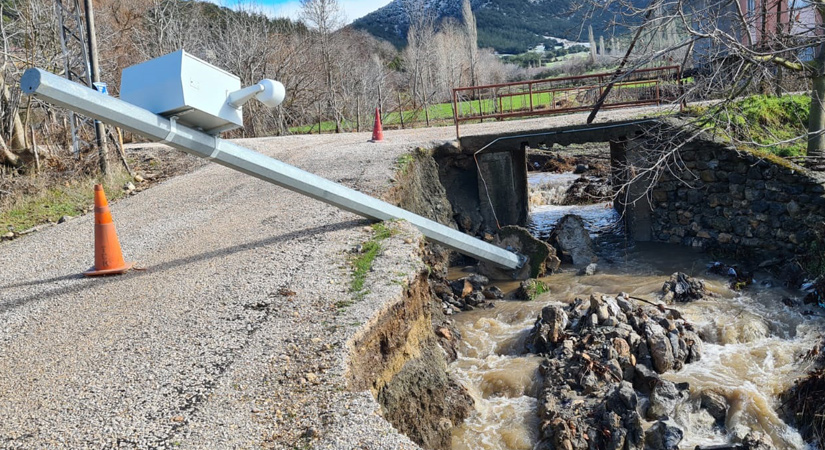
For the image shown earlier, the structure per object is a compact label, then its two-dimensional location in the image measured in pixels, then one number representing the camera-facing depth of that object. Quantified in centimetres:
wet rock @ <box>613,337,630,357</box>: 849
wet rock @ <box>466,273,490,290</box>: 1247
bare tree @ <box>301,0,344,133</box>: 3338
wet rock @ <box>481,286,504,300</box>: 1204
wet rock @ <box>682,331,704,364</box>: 896
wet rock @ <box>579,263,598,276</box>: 1319
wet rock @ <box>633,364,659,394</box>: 806
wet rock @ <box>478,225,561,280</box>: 1309
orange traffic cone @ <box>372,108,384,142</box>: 1734
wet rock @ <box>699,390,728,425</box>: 770
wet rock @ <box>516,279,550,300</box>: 1182
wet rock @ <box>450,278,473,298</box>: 1195
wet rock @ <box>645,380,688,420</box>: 767
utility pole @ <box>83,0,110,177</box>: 1382
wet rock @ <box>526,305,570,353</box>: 931
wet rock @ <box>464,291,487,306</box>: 1166
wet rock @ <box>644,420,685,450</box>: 689
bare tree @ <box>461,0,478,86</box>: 4856
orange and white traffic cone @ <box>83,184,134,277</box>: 799
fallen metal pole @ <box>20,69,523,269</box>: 563
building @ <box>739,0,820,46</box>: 927
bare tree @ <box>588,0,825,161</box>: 913
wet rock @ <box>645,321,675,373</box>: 858
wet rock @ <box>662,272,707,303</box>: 1104
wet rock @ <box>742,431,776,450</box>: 674
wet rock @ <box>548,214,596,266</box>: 1408
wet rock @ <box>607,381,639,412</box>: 714
